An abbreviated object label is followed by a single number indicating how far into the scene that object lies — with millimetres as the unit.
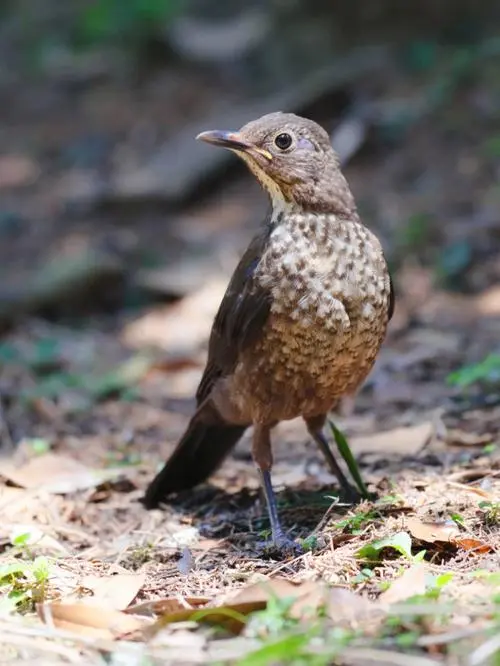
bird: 8328
